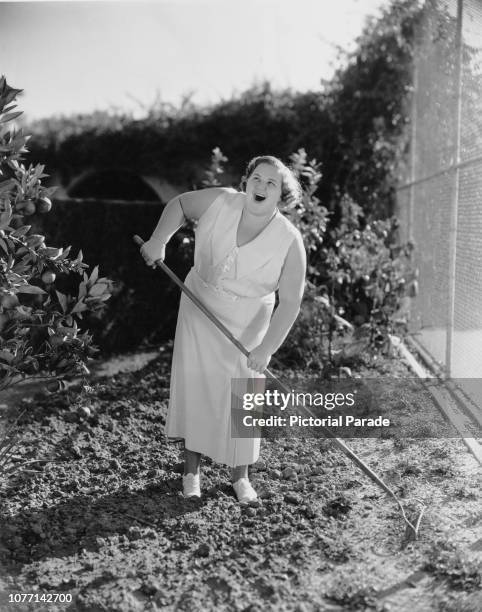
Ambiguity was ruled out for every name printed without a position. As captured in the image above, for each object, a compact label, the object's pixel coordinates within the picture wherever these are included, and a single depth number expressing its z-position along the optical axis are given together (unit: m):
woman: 2.91
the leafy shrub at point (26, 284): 2.46
